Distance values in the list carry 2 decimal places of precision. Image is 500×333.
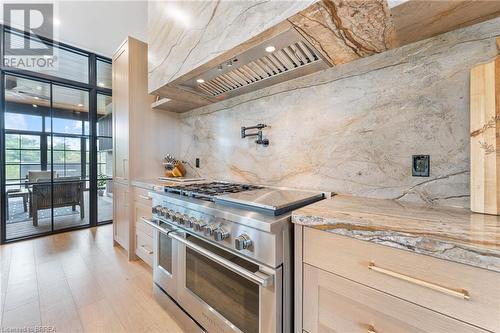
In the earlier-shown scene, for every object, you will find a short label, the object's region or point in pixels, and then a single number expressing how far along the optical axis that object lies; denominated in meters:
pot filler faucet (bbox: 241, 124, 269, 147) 1.71
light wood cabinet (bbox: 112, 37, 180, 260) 2.31
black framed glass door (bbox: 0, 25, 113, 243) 2.80
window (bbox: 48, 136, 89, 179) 3.20
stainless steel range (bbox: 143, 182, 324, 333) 0.88
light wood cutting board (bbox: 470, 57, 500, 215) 0.80
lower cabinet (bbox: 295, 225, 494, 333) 0.53
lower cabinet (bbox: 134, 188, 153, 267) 2.02
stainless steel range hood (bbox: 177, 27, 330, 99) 1.15
